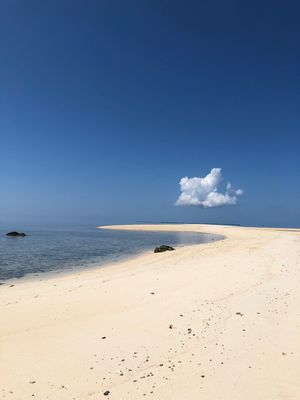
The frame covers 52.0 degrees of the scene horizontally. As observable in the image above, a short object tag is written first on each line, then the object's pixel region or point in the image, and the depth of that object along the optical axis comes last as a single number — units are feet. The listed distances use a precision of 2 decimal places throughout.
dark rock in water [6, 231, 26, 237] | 162.67
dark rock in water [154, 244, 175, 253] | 94.81
